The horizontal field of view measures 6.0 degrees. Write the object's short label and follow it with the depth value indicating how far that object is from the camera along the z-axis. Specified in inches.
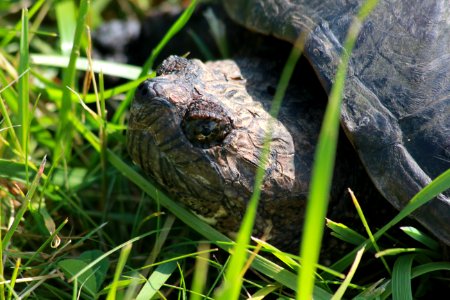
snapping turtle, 59.7
